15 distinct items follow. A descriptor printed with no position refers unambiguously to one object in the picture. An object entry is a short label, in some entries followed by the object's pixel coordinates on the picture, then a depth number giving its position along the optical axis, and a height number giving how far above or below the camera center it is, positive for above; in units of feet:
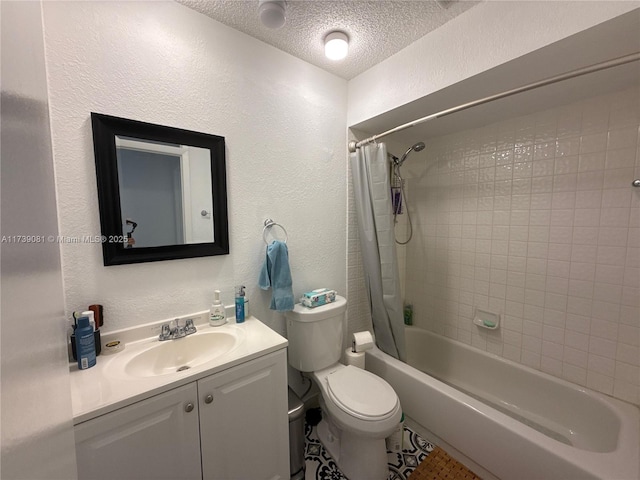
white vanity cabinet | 2.67 -2.46
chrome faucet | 3.98 -1.67
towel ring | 5.08 -0.08
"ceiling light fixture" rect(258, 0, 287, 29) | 3.72 +2.99
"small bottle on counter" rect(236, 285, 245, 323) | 4.59 -1.53
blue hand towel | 4.81 -1.04
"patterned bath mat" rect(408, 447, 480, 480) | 4.51 -4.40
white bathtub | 3.64 -3.52
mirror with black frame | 3.60 +0.47
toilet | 4.07 -2.93
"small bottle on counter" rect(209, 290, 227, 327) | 4.42 -1.54
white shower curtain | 5.68 -0.46
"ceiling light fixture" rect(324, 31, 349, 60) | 4.52 +3.05
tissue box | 5.06 -1.51
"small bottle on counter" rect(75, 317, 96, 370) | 3.20 -1.49
